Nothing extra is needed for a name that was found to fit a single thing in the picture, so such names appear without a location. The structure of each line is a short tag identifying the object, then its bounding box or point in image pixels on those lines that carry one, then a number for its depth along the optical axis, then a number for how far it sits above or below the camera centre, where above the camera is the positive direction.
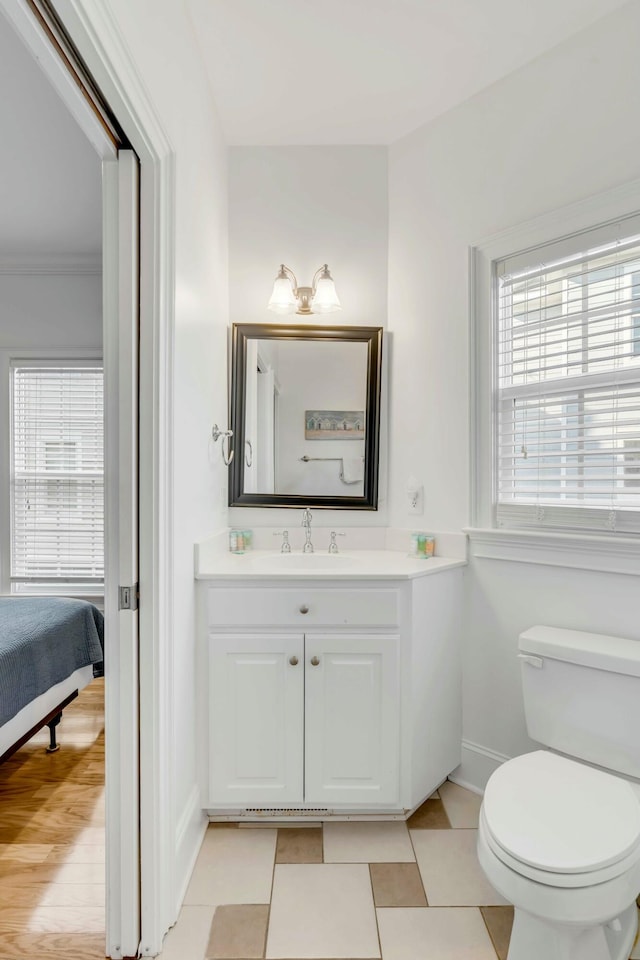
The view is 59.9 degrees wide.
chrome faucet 2.32 -0.22
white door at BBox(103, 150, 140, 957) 1.41 -0.21
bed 2.09 -0.78
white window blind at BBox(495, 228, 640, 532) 1.77 +0.31
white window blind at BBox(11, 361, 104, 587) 3.62 +0.01
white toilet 1.15 -0.77
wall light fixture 2.31 +0.77
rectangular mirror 2.41 +0.27
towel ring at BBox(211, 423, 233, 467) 2.12 +0.16
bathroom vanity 1.86 -0.71
